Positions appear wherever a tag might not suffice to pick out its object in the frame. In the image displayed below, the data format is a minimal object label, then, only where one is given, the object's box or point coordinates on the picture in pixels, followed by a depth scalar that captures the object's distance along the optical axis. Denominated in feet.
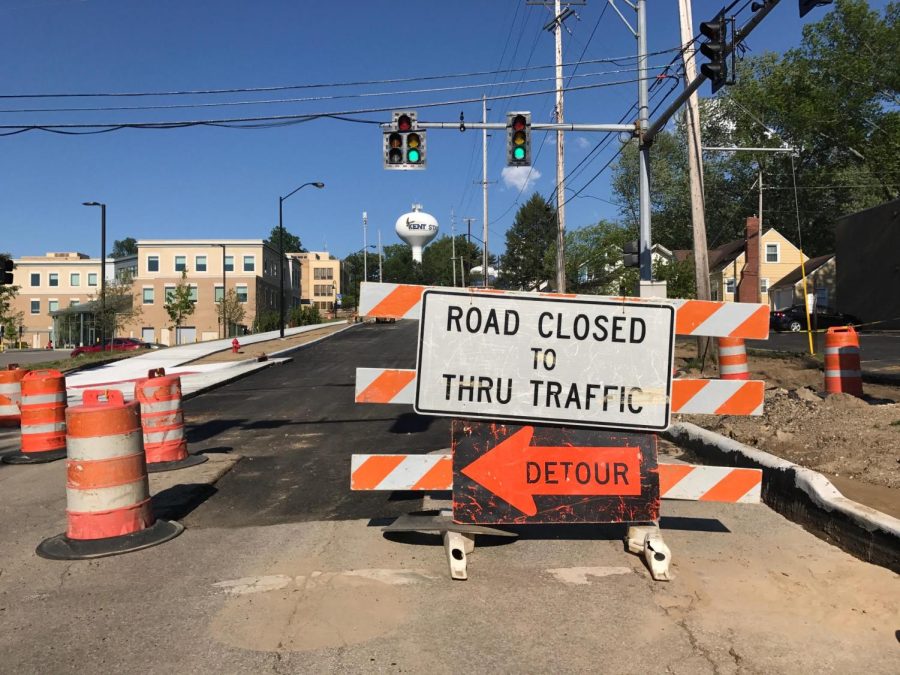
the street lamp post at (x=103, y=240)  112.55
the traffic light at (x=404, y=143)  57.72
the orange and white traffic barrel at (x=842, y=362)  33.27
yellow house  194.29
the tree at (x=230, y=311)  204.13
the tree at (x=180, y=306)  195.52
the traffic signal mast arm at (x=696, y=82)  33.93
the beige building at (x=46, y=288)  259.80
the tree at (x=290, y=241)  500.74
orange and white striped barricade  15.25
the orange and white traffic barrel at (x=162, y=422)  25.75
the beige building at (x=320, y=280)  384.27
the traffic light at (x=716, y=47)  38.68
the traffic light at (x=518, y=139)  57.31
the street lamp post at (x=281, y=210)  127.44
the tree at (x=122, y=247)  549.54
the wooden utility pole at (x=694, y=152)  50.75
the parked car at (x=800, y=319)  122.72
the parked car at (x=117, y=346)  126.98
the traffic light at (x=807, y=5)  30.53
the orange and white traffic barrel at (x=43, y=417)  29.04
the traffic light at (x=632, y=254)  57.82
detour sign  15.30
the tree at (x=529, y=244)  302.25
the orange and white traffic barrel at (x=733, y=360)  33.63
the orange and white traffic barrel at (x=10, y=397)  38.06
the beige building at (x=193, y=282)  241.14
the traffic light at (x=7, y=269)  58.53
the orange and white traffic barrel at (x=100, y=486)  16.74
